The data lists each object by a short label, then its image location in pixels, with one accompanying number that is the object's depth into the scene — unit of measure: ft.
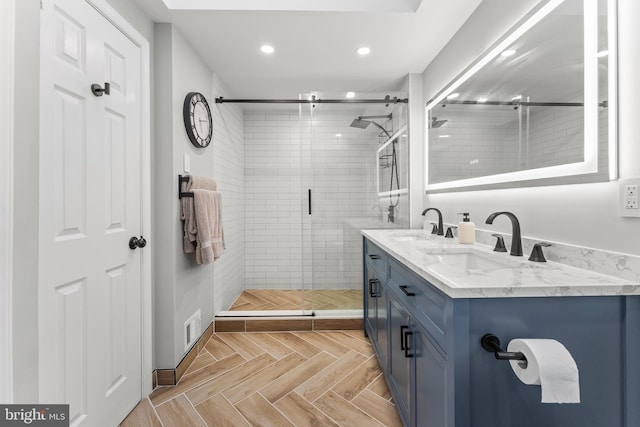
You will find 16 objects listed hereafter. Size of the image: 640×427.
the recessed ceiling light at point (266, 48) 7.36
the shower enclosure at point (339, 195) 8.98
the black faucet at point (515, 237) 4.52
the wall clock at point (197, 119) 6.87
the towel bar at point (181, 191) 6.60
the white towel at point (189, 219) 6.75
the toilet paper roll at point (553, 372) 2.34
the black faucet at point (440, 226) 7.29
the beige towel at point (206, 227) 6.75
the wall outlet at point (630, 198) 3.11
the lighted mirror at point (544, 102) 3.49
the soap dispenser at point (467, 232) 5.78
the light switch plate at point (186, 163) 6.81
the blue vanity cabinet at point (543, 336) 2.84
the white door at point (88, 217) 3.85
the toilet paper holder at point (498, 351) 2.56
